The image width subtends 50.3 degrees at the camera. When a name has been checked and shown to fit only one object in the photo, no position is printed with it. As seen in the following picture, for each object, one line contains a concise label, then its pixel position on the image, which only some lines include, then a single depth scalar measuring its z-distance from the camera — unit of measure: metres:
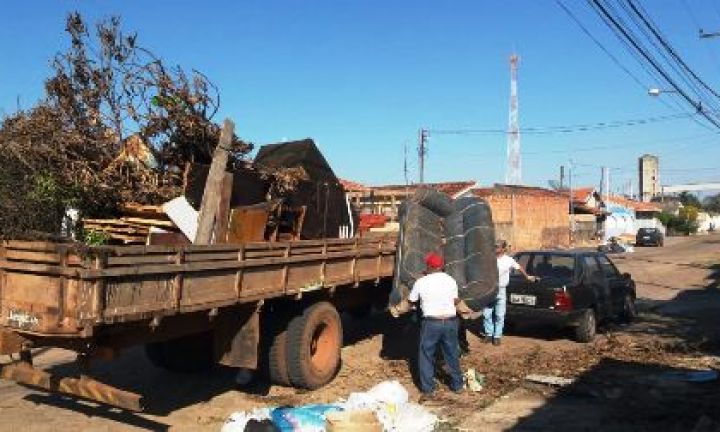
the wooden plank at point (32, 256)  6.08
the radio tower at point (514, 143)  57.63
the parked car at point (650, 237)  54.25
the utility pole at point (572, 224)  57.29
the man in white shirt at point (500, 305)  12.22
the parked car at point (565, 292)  12.41
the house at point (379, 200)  14.93
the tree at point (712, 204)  151.88
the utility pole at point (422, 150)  46.38
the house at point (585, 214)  59.41
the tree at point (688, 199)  143.93
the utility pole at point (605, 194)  77.56
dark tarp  10.27
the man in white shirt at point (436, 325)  8.94
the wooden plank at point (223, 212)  8.26
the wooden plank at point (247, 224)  8.49
